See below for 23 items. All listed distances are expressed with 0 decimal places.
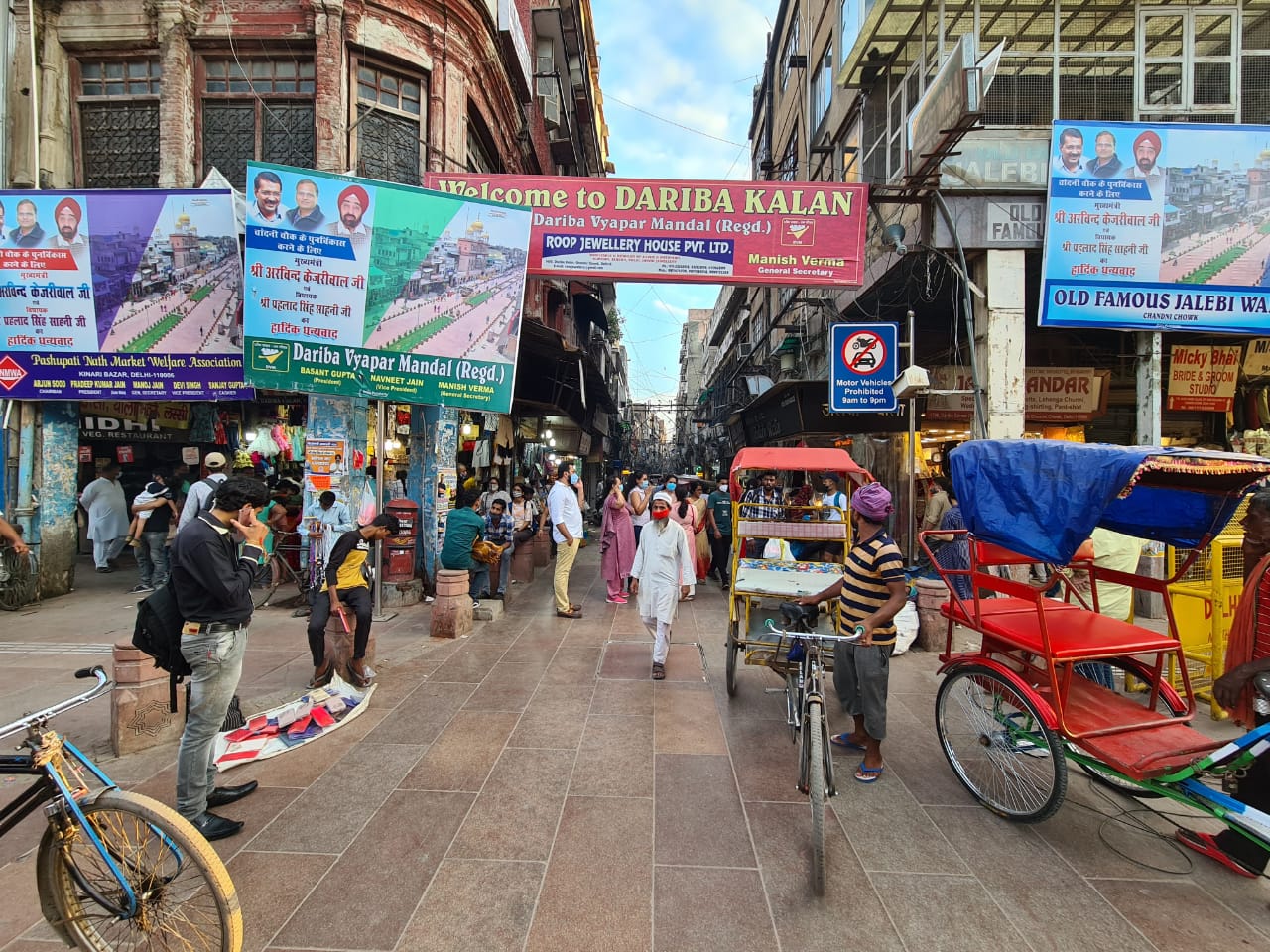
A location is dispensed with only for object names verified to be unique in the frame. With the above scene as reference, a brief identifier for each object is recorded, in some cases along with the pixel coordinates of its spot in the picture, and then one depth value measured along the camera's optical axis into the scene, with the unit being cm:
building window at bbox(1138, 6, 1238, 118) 888
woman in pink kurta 959
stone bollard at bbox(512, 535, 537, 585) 1130
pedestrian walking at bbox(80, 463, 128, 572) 1039
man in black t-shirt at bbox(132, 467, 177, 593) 955
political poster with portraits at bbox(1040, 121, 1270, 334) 855
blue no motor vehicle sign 1007
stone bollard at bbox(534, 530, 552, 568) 1296
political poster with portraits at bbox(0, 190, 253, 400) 845
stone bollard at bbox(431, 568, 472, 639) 730
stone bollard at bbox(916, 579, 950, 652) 732
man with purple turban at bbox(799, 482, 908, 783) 398
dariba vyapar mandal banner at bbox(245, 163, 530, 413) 769
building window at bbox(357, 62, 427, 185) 963
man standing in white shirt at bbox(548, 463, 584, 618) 851
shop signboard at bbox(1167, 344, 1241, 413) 1020
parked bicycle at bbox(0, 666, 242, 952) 226
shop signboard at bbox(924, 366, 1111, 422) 1089
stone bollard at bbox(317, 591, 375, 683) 556
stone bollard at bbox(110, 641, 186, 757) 427
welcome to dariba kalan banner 895
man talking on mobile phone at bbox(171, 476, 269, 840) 323
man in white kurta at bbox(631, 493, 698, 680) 602
